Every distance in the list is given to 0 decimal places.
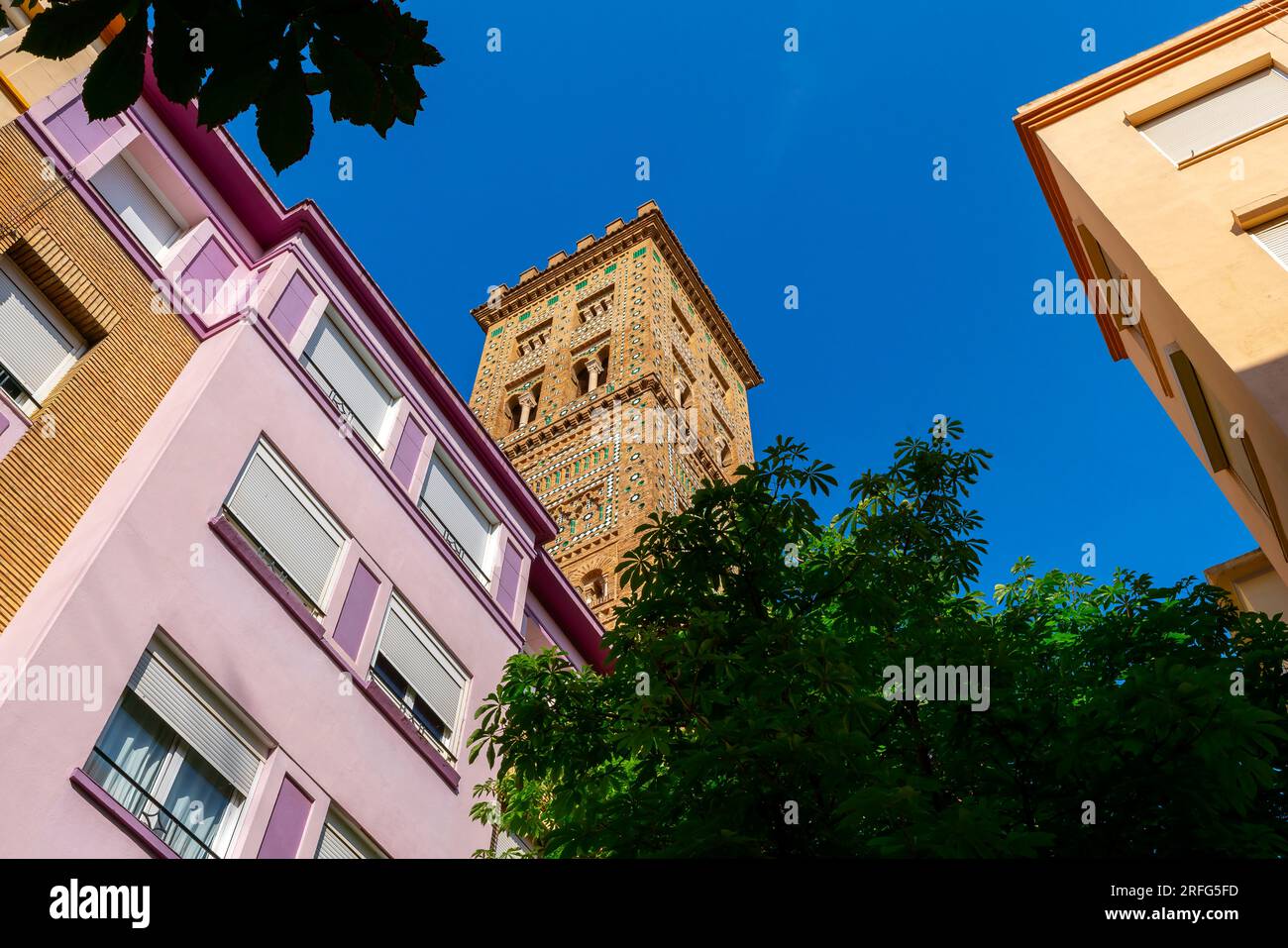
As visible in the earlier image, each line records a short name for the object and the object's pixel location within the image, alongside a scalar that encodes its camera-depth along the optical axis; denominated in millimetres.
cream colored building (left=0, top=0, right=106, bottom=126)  11211
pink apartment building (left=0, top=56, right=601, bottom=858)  8781
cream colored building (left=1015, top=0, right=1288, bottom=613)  10633
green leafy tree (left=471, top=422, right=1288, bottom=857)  6145
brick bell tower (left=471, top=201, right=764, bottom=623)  40906
